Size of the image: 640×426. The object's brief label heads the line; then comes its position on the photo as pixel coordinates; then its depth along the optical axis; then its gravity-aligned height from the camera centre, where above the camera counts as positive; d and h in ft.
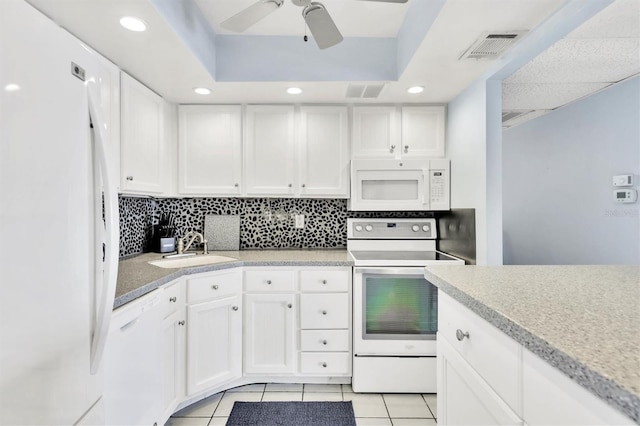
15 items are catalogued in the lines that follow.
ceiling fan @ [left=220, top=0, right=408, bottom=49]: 4.54 +2.97
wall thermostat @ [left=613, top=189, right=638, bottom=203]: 8.61 +0.58
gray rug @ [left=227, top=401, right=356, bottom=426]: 6.31 -4.07
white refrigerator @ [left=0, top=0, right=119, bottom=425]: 2.08 -0.06
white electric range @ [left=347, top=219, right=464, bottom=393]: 7.20 -2.51
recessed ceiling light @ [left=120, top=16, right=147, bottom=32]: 4.79 +3.00
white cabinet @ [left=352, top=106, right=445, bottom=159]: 8.64 +2.34
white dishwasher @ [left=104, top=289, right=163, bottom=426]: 4.07 -2.10
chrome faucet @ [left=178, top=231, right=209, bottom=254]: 8.28 -0.64
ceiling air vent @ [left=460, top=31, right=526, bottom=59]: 5.31 +3.03
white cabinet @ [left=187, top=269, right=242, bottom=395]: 6.61 -2.45
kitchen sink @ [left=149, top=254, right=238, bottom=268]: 7.39 -1.06
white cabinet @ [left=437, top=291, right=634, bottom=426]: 1.75 -1.19
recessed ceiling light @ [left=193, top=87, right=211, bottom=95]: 7.55 +3.07
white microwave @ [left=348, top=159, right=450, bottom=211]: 8.39 +0.85
